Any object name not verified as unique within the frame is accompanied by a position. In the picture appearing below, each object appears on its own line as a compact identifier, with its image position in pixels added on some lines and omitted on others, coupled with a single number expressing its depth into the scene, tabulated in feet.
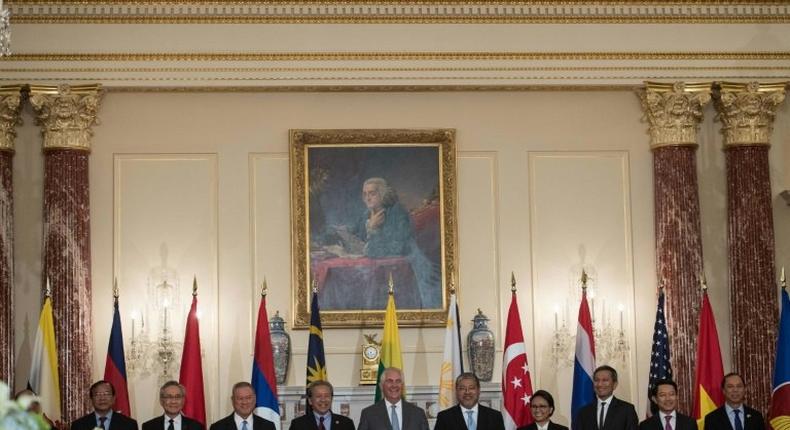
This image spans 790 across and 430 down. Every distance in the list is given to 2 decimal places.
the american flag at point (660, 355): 41.57
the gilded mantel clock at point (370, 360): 43.50
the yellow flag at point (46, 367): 40.70
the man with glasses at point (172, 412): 34.47
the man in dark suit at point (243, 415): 34.37
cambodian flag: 41.27
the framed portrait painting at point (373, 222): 44.42
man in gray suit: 34.27
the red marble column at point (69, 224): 42.60
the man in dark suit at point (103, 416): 35.68
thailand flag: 41.16
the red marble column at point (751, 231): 43.78
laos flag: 40.40
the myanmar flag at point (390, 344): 41.50
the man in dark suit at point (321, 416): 34.53
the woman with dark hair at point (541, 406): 34.83
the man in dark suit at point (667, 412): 34.68
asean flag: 39.83
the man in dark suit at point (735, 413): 36.37
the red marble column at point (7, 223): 42.65
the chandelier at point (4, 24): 27.55
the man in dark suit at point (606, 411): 35.58
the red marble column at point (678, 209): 43.73
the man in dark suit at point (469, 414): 34.99
